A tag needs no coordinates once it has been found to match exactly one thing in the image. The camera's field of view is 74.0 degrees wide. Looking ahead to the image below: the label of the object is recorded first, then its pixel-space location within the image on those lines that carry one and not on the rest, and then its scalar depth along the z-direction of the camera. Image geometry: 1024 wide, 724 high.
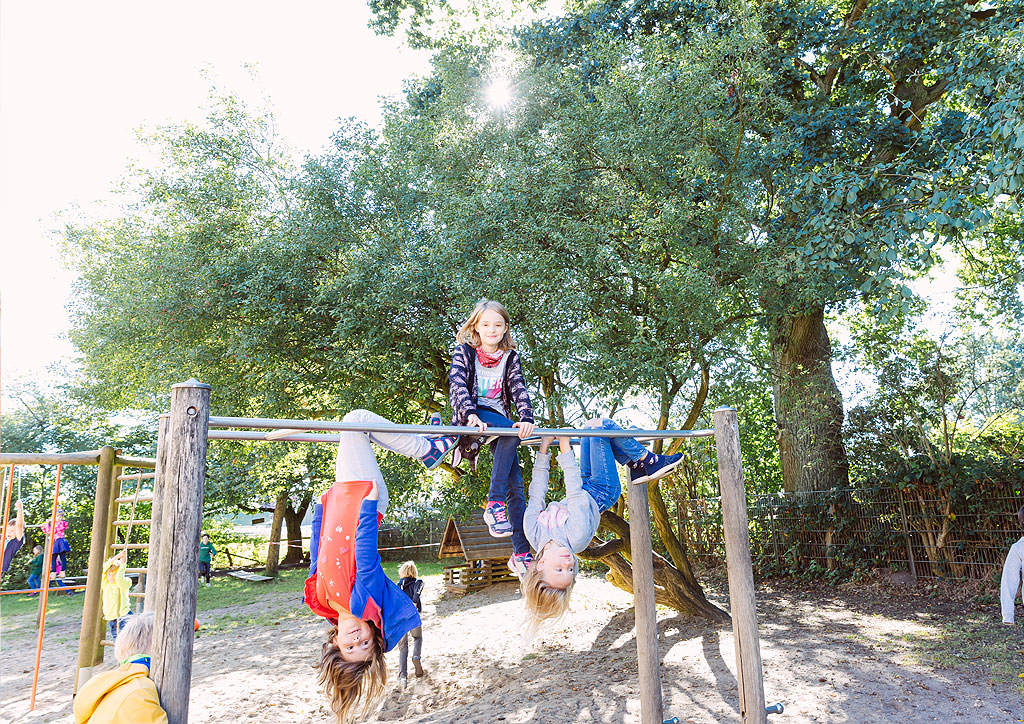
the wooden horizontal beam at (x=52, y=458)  4.18
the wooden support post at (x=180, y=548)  2.39
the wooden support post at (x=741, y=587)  3.64
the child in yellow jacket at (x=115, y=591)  6.18
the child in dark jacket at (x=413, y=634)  6.98
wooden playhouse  11.97
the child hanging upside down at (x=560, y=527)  3.47
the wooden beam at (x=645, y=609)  4.54
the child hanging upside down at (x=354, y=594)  2.91
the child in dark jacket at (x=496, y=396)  3.55
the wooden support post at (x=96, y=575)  5.31
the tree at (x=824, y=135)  5.96
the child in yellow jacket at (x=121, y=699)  2.31
